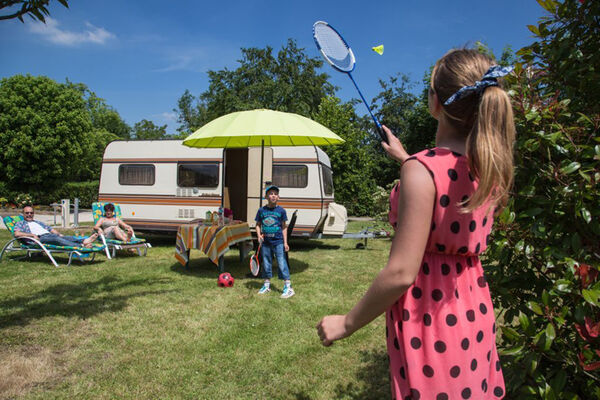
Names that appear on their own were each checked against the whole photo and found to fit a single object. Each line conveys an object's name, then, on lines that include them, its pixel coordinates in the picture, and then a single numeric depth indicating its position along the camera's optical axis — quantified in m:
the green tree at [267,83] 29.75
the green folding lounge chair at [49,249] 8.26
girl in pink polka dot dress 1.09
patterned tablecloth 7.62
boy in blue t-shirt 6.66
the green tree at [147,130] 63.38
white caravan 11.20
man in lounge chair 8.65
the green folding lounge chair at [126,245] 9.23
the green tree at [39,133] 26.84
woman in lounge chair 9.71
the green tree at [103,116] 46.53
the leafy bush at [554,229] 1.77
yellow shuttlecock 2.38
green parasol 6.55
